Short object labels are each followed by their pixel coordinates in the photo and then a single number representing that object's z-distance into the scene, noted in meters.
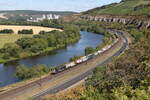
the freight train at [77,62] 64.49
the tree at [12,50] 95.19
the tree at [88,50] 92.25
